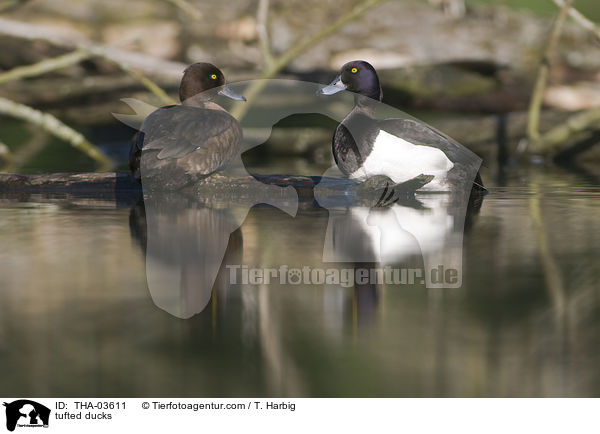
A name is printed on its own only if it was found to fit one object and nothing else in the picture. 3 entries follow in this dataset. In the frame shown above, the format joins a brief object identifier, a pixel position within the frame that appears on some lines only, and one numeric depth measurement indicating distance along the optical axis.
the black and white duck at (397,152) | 12.29
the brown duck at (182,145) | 12.30
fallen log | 12.81
